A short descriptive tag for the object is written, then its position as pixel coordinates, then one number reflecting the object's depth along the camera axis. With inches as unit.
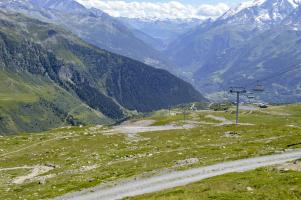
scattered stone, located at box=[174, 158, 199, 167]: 2269.6
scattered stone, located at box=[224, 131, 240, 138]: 4019.4
